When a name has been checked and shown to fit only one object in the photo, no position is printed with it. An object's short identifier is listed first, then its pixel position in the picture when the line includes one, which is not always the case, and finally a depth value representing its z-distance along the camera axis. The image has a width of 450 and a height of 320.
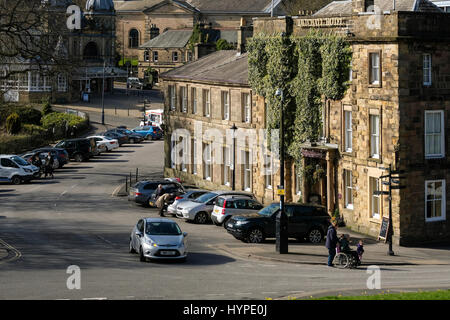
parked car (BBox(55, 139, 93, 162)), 71.31
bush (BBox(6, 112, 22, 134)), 84.12
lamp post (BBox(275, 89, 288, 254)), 34.78
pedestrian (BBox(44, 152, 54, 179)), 61.66
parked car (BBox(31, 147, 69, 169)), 66.71
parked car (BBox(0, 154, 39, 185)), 58.81
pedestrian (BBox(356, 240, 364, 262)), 32.72
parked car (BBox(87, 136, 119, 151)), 77.44
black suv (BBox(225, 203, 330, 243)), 37.75
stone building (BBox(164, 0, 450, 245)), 38.59
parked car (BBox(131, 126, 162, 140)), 91.00
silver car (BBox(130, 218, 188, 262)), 31.75
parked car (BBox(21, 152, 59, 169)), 64.38
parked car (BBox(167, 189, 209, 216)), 45.23
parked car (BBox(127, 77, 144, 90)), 142.14
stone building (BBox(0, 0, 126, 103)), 116.00
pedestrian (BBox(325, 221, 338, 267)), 31.91
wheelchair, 32.00
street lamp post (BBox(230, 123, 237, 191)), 49.51
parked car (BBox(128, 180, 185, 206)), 50.12
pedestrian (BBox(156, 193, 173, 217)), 46.09
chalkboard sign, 38.34
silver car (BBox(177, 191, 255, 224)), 43.81
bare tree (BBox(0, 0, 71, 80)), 56.62
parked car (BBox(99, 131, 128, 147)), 84.15
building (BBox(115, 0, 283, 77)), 166.75
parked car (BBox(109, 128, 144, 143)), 88.12
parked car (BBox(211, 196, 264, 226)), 41.81
